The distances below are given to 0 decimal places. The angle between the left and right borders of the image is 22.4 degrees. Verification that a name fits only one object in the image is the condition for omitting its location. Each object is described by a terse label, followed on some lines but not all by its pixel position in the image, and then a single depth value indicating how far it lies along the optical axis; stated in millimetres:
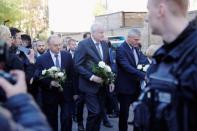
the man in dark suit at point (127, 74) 8664
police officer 3277
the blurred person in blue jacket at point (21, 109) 2494
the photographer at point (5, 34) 6859
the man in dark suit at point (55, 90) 8180
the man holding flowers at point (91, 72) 8297
